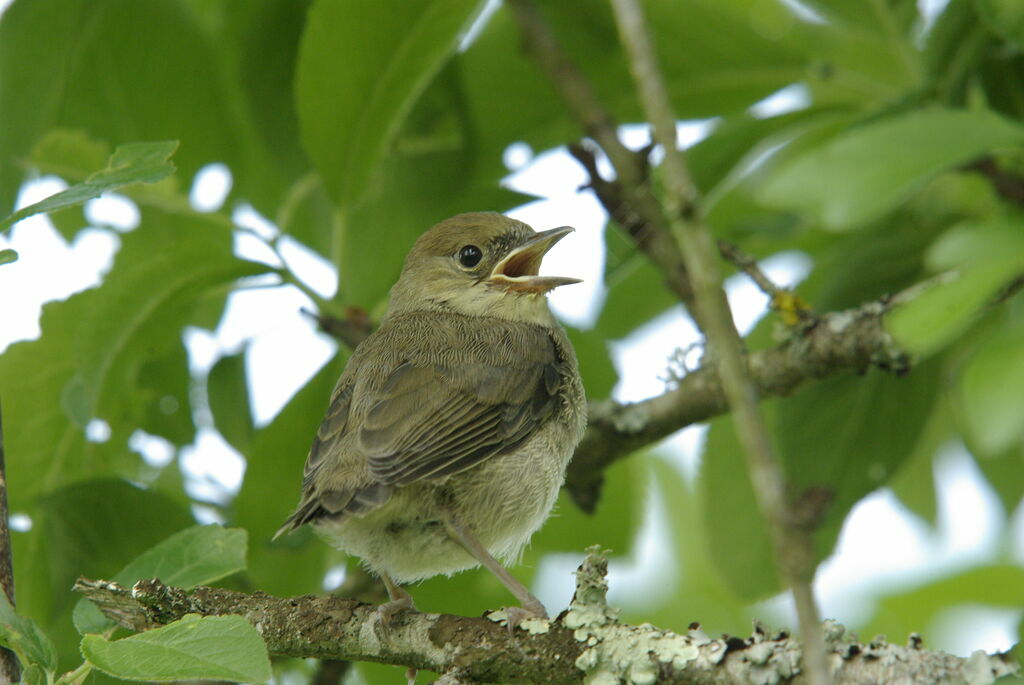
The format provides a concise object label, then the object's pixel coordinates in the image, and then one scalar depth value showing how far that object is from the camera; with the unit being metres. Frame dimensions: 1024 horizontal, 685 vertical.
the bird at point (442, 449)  6.57
